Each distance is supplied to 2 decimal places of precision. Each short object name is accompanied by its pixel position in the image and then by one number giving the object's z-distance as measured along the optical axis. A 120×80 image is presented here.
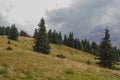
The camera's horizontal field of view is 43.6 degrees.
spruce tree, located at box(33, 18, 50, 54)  41.92
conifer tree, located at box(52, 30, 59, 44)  99.96
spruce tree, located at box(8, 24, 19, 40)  69.58
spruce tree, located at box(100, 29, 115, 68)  36.26
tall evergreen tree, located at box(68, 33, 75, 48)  109.75
